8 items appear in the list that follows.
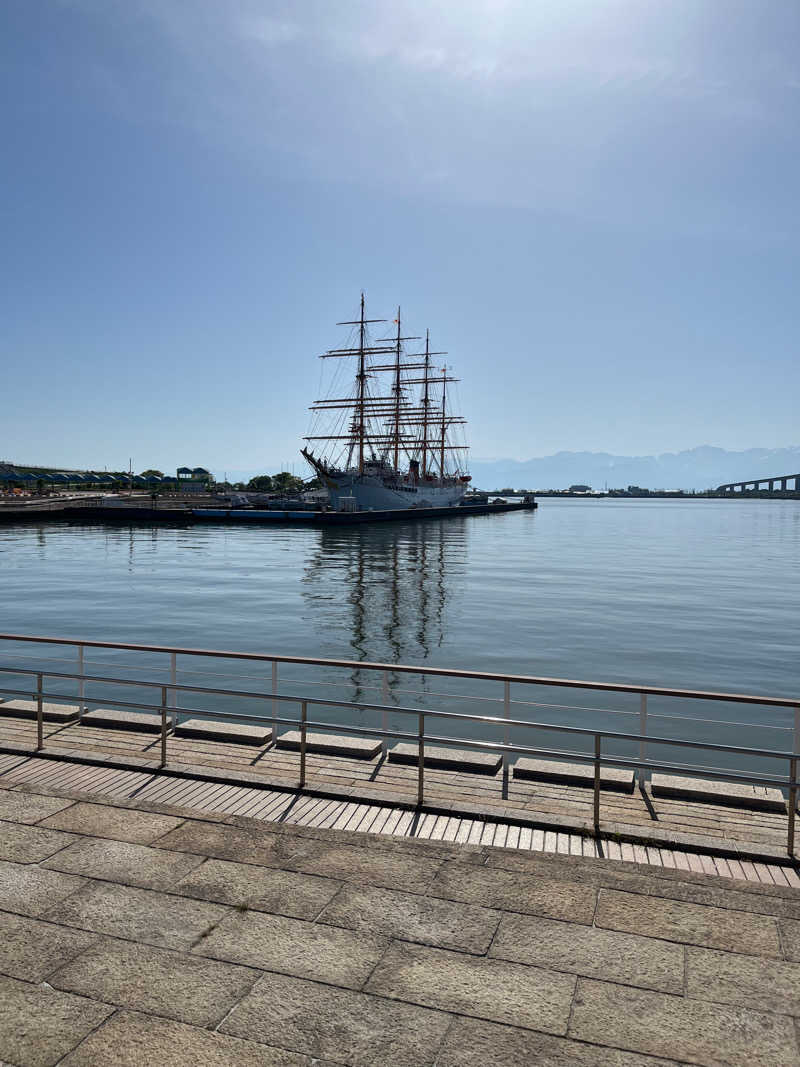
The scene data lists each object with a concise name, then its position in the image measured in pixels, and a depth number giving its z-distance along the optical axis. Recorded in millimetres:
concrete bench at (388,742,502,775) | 9797
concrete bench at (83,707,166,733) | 11430
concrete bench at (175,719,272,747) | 10750
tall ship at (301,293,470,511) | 122125
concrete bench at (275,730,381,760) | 10391
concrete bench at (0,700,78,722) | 11844
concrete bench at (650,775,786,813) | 8758
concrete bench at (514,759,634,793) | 9375
